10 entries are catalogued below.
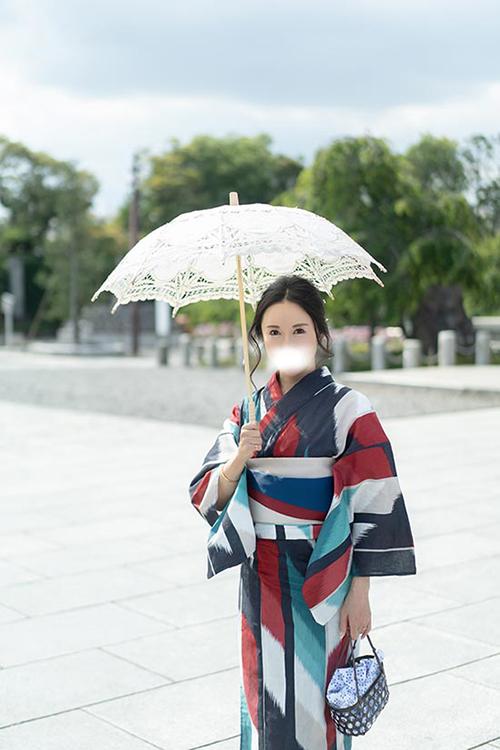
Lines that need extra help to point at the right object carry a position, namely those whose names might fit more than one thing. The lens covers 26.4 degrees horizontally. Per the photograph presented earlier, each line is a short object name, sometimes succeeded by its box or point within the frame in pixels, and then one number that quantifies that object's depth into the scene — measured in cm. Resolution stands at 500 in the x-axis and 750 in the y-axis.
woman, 249
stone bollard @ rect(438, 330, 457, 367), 2252
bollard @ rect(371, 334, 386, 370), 2352
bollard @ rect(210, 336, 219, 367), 2644
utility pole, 3478
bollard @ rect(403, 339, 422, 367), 2289
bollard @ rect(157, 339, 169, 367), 2747
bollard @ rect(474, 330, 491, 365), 2289
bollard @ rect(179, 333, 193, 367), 2742
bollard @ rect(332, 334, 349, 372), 2320
